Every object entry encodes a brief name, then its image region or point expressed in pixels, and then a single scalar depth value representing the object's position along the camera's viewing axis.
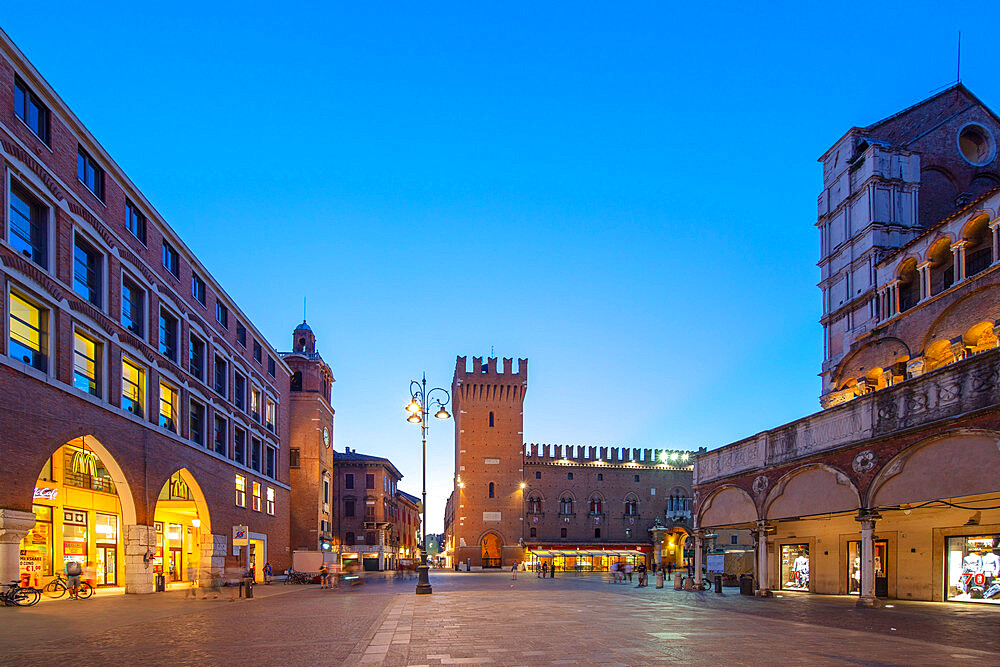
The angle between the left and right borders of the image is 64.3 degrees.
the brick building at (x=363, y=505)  89.06
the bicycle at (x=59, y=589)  27.84
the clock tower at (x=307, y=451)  64.69
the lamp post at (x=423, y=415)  28.87
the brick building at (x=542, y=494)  88.81
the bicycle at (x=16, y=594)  21.66
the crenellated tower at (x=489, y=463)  88.56
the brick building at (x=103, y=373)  23.36
